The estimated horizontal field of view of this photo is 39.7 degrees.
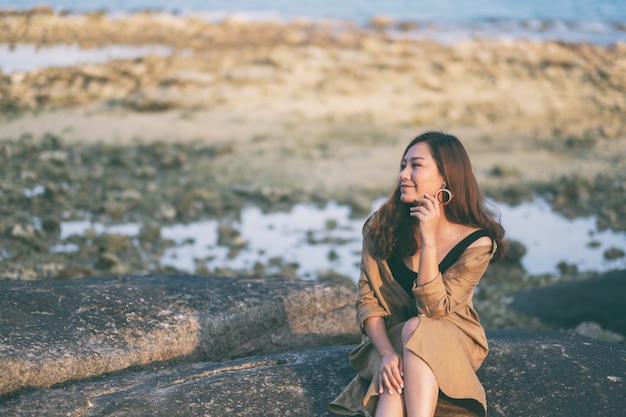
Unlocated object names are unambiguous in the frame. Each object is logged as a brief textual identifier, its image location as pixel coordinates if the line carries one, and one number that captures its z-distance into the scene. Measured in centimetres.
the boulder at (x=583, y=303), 654
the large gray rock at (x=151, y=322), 405
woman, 354
